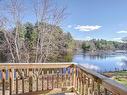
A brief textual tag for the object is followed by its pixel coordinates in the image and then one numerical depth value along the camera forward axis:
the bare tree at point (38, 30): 3.77
